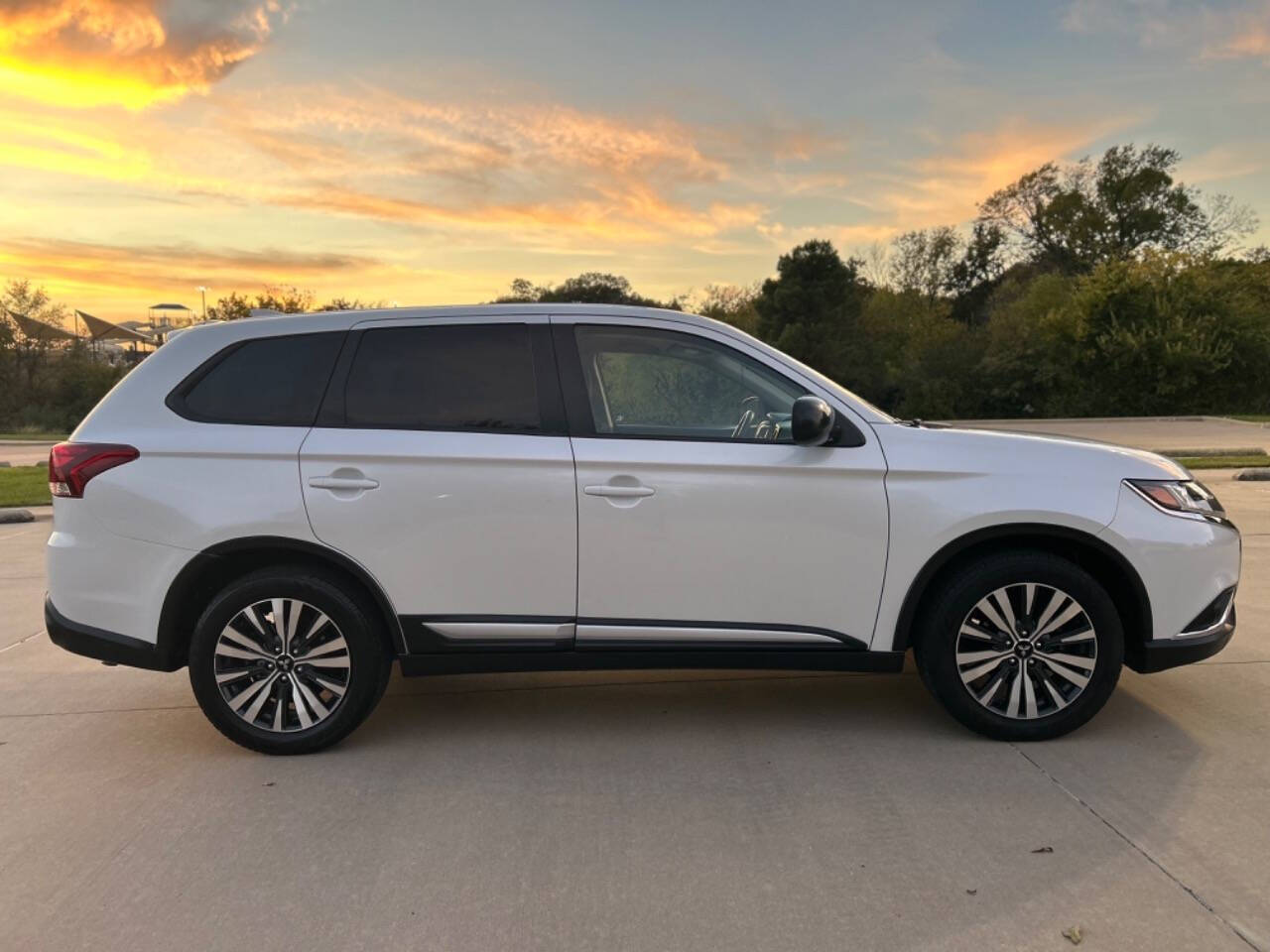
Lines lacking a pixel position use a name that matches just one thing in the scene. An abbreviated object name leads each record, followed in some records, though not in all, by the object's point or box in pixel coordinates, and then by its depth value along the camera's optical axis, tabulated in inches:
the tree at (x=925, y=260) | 1866.4
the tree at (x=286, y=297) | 1633.9
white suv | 140.6
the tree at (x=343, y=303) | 1421.0
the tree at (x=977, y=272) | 1959.9
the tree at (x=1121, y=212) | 1637.6
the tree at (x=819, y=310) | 1398.9
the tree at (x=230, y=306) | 1675.7
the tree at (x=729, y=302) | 1643.7
